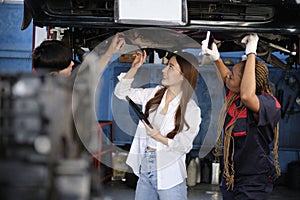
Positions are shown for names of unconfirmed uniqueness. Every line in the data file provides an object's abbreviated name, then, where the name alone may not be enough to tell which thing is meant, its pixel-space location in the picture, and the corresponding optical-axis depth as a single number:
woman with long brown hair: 2.82
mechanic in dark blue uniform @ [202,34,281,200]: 2.58
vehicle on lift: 2.56
